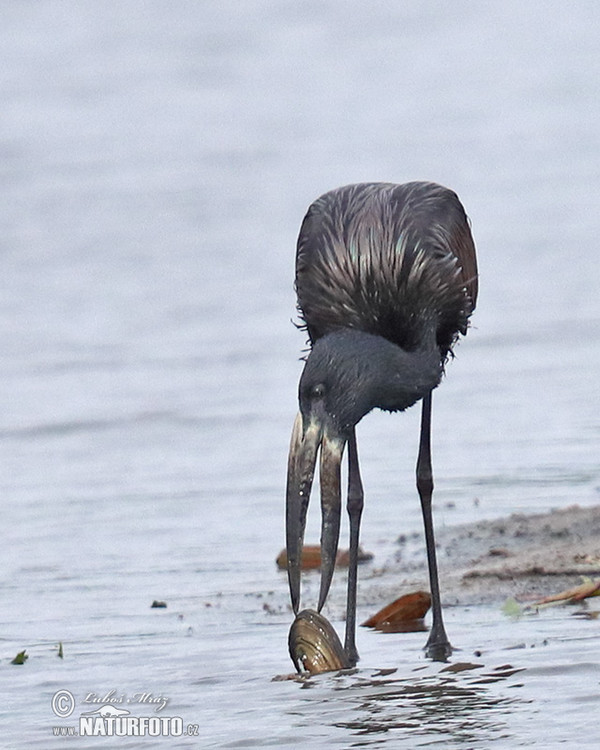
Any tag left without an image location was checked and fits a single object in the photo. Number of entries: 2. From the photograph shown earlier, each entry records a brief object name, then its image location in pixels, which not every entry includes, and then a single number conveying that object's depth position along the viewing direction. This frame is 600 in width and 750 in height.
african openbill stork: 13.30
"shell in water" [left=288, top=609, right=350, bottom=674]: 12.82
